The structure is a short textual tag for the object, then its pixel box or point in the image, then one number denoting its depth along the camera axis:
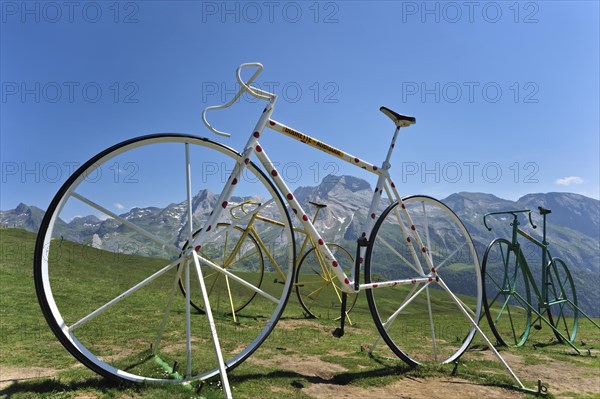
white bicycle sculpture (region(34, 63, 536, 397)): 3.47
